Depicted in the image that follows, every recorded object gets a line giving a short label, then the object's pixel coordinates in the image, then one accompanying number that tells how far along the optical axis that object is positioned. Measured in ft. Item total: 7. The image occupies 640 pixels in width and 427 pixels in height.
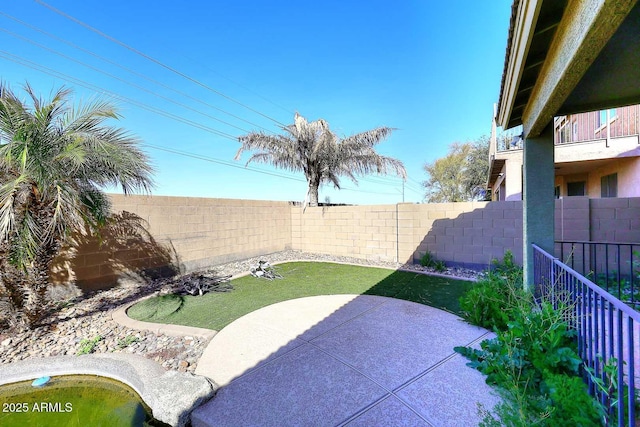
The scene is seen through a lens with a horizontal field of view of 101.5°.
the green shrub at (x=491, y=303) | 10.77
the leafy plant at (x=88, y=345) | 11.21
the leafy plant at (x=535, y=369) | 5.62
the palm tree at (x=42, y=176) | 11.00
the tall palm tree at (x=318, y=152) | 33.94
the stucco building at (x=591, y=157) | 26.35
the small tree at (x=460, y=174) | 69.00
